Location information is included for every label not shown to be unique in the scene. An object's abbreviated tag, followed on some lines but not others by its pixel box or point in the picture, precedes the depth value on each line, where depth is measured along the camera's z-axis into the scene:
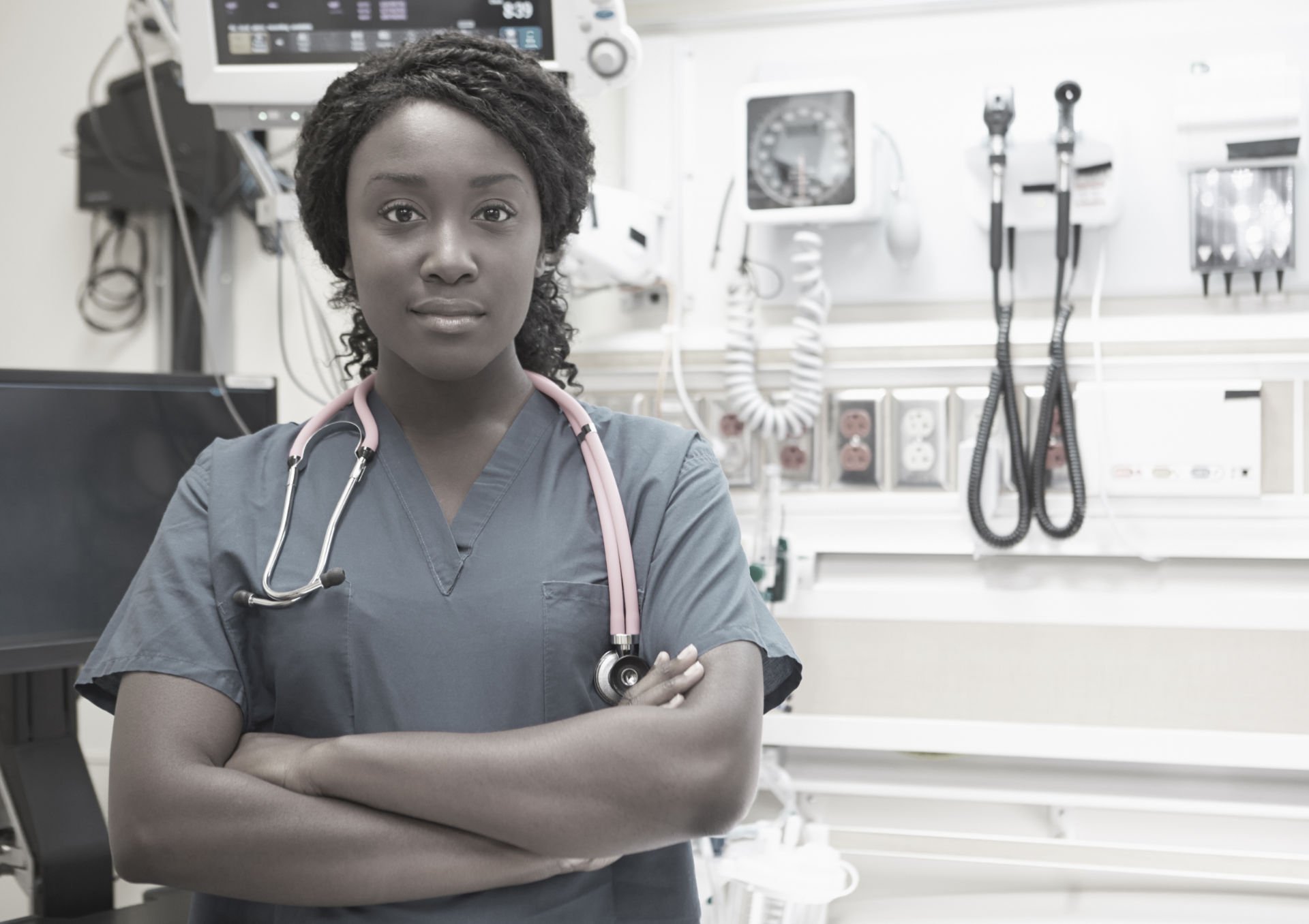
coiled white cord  1.79
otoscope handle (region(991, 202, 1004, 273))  1.71
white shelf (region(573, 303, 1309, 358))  1.69
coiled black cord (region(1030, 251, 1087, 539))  1.70
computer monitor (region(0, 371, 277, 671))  1.45
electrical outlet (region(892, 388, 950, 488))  1.80
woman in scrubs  0.84
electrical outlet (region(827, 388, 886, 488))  1.82
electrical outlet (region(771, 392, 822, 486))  1.86
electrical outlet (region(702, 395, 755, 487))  1.87
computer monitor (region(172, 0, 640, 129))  1.47
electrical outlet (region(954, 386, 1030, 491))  1.77
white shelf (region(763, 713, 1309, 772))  1.68
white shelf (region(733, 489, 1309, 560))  1.68
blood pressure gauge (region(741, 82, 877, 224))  1.73
